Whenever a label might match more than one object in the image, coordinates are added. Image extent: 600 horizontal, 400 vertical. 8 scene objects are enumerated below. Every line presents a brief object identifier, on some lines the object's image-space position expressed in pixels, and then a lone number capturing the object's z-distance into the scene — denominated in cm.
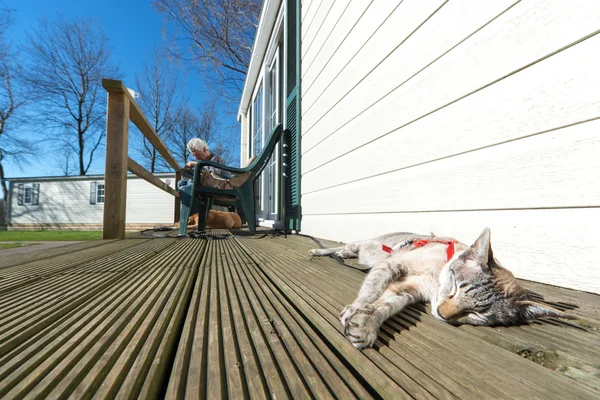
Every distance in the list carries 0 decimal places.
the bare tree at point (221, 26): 873
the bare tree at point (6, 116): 1603
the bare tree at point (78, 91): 1805
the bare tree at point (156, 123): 1842
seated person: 371
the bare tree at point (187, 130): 1828
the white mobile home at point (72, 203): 1617
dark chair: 336
